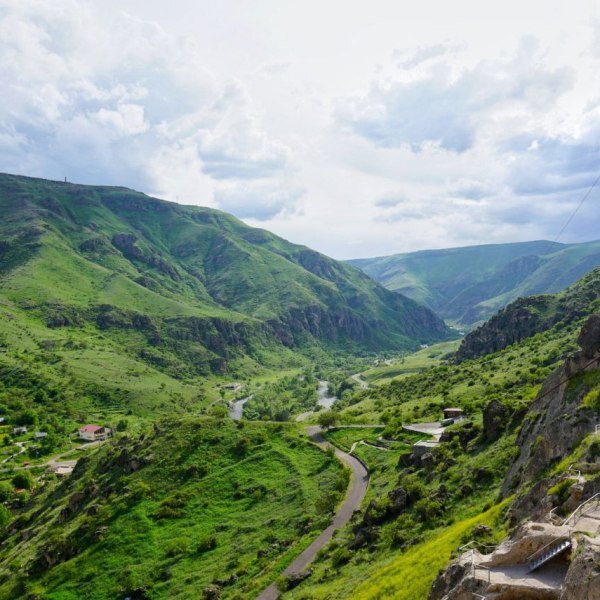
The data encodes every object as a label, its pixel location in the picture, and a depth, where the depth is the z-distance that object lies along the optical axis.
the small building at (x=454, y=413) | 86.99
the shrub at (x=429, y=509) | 48.47
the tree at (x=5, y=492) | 127.94
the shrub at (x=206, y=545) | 69.50
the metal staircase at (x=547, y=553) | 21.48
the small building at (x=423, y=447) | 66.19
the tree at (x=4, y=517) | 113.31
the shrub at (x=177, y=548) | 70.12
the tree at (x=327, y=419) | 101.81
